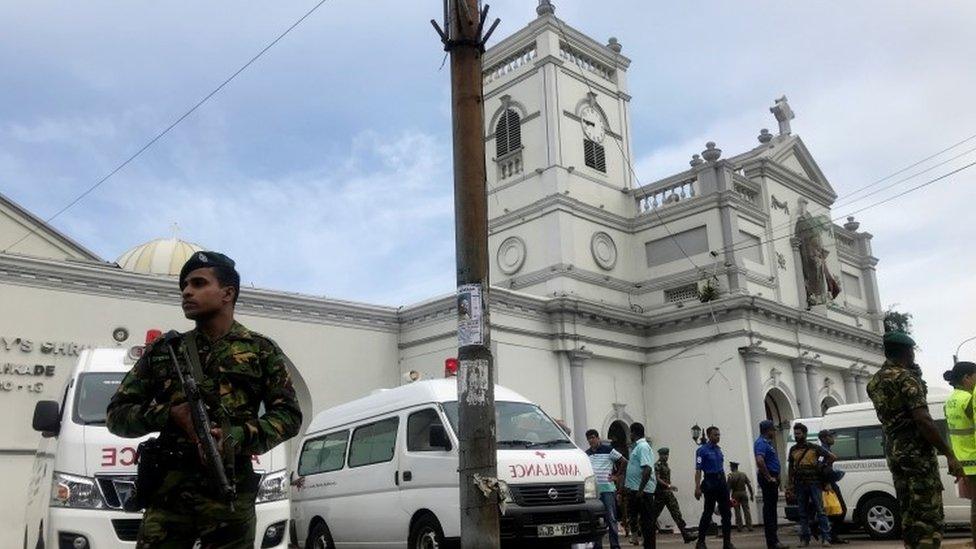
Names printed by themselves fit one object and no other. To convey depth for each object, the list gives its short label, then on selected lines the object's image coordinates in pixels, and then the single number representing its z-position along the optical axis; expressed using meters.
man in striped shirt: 11.89
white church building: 19.30
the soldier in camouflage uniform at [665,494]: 12.17
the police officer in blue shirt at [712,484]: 11.12
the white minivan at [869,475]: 13.51
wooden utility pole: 5.39
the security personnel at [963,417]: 6.93
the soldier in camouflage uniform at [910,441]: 5.75
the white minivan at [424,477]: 8.93
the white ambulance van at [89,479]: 6.59
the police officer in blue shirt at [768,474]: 11.52
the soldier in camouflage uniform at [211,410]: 3.49
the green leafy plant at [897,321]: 33.53
